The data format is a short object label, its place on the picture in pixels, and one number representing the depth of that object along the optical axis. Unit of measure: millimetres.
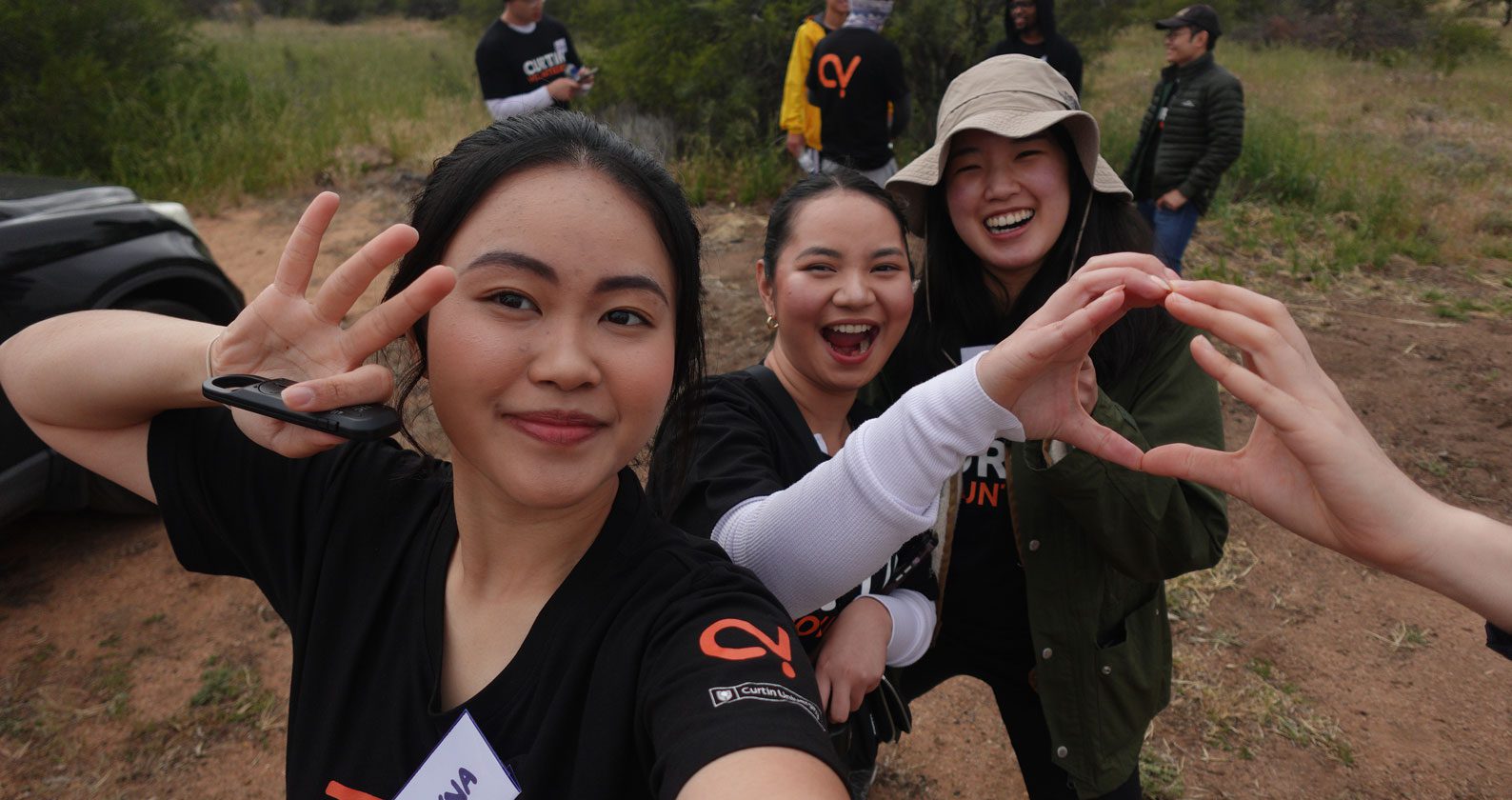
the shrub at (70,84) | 7898
